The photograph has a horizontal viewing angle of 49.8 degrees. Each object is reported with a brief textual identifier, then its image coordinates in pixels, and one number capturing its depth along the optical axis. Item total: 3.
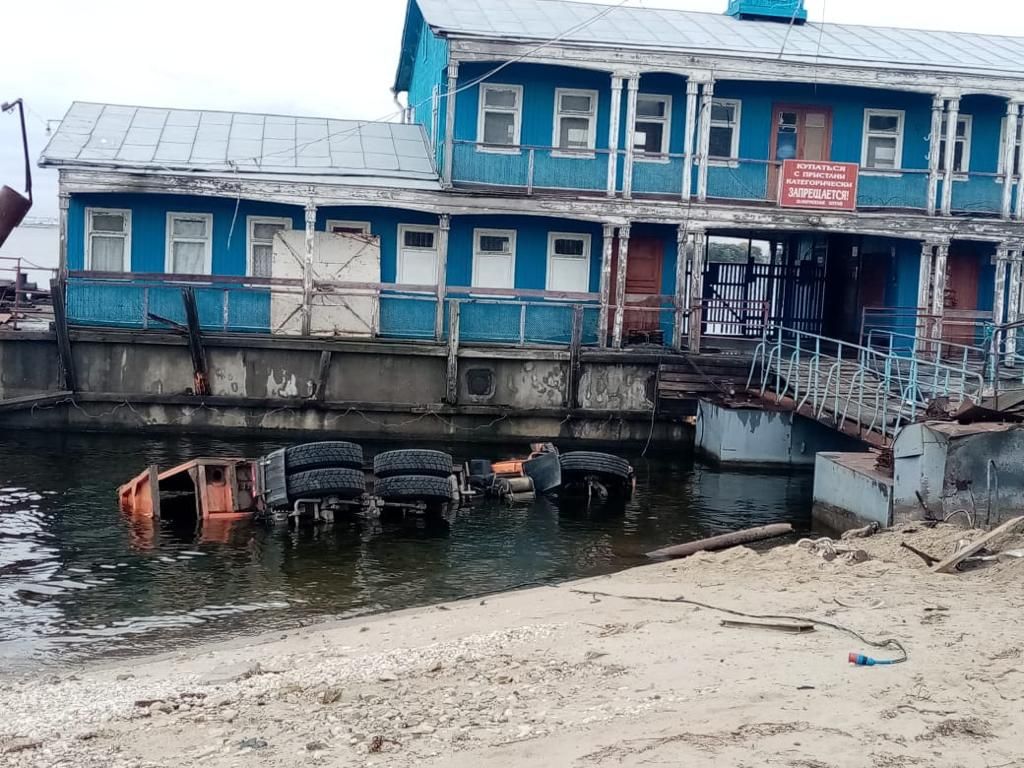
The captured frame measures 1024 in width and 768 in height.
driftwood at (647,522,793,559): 13.40
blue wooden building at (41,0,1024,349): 23.42
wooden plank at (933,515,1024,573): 10.19
